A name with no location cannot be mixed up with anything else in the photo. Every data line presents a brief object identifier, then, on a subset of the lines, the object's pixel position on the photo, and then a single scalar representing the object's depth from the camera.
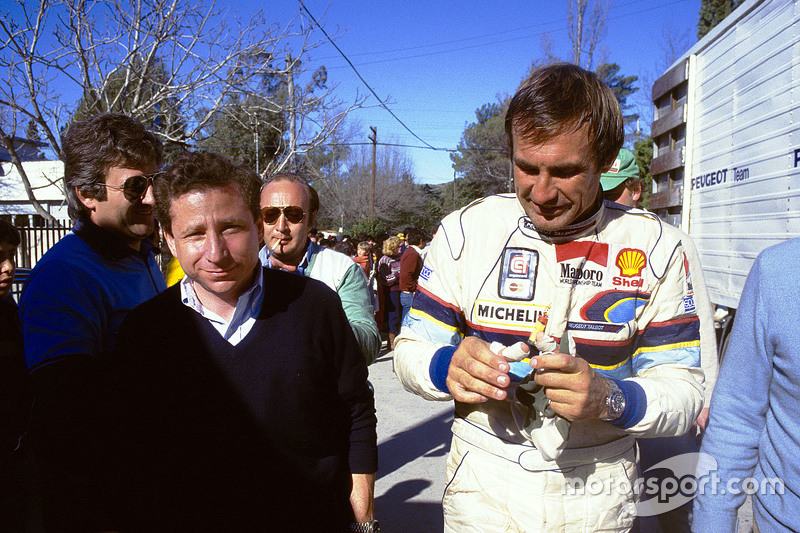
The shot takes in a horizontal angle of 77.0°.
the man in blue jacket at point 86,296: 1.48
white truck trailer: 4.23
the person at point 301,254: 2.80
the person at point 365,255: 10.69
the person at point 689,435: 2.27
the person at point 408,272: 8.70
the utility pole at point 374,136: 35.45
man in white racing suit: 1.47
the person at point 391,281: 9.39
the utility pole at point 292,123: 9.03
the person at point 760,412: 1.43
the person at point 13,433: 2.34
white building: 23.05
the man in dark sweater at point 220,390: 1.61
